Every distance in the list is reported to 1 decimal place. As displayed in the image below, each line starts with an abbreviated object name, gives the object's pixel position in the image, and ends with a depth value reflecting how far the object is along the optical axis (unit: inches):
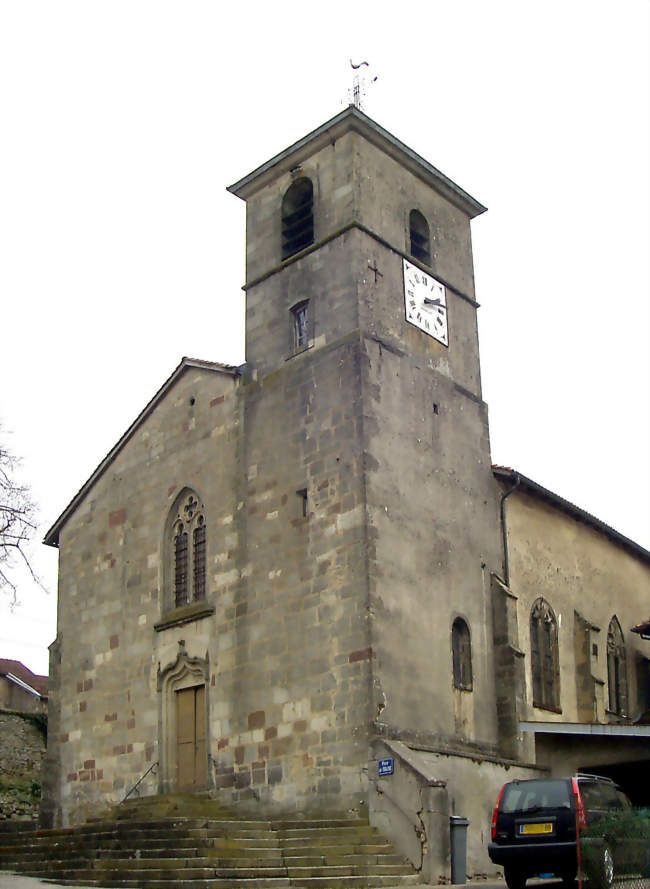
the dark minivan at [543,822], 610.2
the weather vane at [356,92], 1052.4
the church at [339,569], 868.6
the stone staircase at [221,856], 693.9
